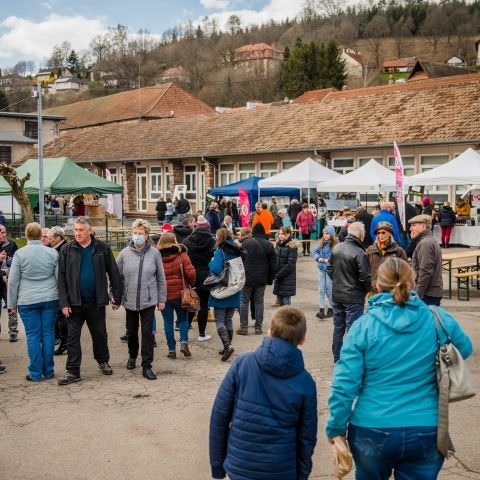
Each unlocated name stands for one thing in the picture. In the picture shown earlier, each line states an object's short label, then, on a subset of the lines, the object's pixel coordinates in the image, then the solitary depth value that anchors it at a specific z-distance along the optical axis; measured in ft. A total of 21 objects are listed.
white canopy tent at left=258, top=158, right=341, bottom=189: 70.03
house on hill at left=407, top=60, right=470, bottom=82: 199.22
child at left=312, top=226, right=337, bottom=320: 36.32
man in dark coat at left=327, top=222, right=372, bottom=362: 25.11
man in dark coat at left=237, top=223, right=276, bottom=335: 31.37
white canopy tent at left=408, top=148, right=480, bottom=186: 55.83
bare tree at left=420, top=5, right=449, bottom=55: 358.64
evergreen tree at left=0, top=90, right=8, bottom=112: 258.16
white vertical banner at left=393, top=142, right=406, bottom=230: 45.52
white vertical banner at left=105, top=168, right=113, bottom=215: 107.18
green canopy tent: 69.51
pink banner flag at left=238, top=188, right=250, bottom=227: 72.79
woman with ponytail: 10.73
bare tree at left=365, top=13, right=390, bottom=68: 370.73
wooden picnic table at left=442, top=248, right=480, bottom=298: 41.51
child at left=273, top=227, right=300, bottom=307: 33.83
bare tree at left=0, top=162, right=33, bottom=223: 70.44
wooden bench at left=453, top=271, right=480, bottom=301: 40.37
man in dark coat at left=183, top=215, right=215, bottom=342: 30.60
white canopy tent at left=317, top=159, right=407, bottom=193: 64.08
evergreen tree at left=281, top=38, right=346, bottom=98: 223.71
